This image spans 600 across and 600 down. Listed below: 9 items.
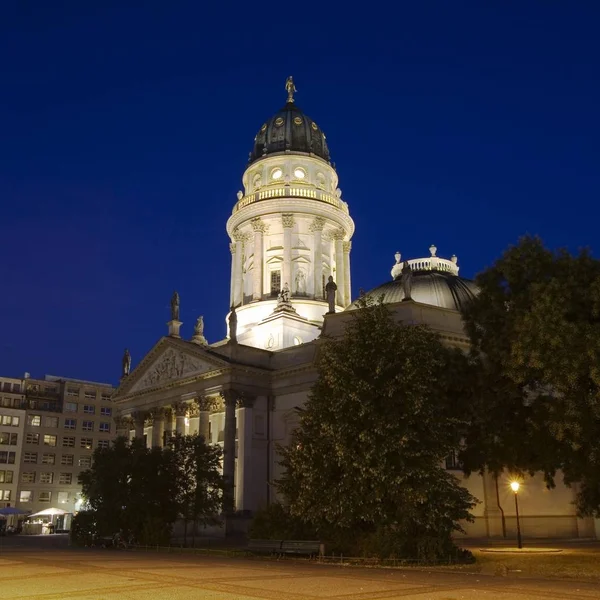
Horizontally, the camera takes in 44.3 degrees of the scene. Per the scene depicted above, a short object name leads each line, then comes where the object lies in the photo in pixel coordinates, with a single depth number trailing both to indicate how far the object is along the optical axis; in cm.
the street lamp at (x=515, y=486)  3581
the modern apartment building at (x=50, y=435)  8875
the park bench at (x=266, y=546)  2872
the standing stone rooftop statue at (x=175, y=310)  6112
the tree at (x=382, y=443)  2623
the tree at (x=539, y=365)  2325
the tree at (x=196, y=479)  3938
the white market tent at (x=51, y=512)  6516
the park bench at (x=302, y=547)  2722
